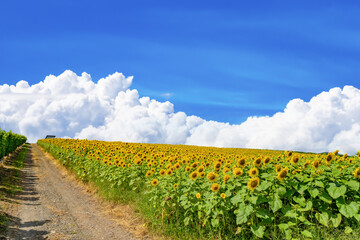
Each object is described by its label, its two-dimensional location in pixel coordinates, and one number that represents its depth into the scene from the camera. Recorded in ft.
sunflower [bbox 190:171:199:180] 22.76
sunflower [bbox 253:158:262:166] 19.87
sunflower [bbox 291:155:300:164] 19.68
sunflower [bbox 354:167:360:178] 19.24
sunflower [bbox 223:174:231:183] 20.11
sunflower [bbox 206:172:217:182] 20.92
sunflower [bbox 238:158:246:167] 20.72
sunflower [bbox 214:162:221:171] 22.38
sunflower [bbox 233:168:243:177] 19.65
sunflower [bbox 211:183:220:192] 19.67
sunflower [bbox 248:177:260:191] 18.08
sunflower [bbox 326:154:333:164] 21.42
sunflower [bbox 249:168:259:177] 19.07
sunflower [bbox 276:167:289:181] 18.29
